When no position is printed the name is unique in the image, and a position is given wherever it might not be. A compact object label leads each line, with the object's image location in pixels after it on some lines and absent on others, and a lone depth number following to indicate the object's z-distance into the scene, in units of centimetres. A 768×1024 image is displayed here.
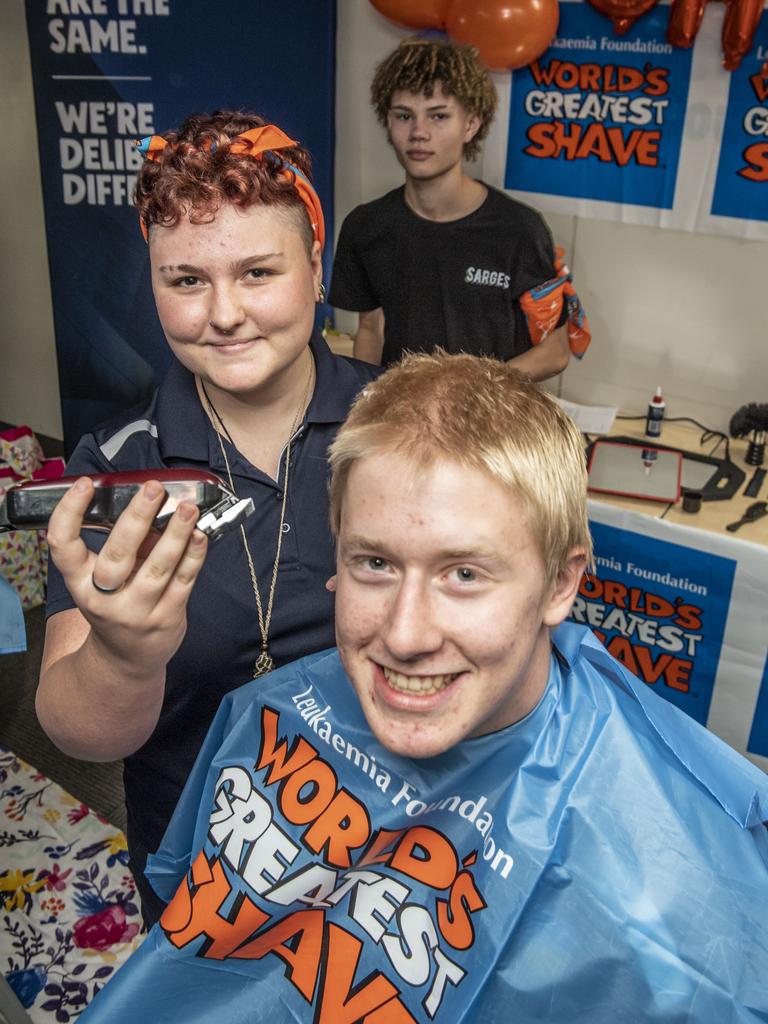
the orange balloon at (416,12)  304
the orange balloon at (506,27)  285
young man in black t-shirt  274
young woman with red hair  119
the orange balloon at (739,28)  260
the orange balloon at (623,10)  275
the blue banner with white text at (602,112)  289
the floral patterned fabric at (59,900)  228
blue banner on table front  269
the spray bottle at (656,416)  314
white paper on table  322
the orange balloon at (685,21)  269
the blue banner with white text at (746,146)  273
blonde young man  103
